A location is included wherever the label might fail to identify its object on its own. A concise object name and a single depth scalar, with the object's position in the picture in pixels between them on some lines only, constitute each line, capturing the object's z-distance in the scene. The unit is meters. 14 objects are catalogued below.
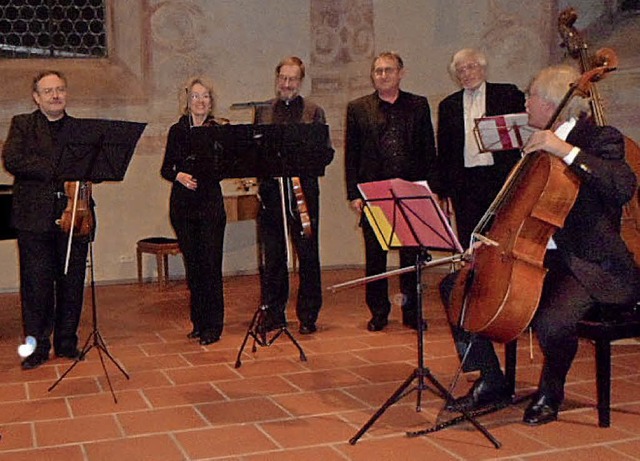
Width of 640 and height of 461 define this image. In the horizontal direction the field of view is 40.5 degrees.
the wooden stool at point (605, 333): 3.62
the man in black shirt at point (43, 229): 4.87
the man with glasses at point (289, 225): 5.42
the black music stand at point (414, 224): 3.48
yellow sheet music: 3.79
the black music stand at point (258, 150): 4.54
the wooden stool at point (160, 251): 7.93
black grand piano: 5.49
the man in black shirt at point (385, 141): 5.55
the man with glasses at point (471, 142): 5.23
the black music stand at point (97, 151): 4.32
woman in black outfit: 5.38
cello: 3.42
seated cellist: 3.61
